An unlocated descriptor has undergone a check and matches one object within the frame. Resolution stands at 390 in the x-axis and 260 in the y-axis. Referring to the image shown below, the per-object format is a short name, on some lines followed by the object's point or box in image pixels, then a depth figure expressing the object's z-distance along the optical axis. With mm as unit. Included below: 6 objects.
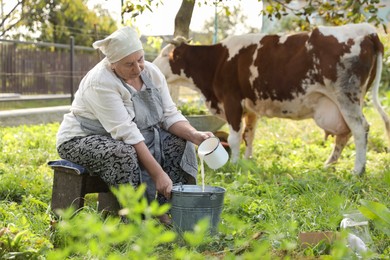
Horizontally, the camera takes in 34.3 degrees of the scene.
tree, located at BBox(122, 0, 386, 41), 6398
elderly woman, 3674
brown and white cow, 5902
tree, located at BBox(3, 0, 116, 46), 19109
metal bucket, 3256
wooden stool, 3834
